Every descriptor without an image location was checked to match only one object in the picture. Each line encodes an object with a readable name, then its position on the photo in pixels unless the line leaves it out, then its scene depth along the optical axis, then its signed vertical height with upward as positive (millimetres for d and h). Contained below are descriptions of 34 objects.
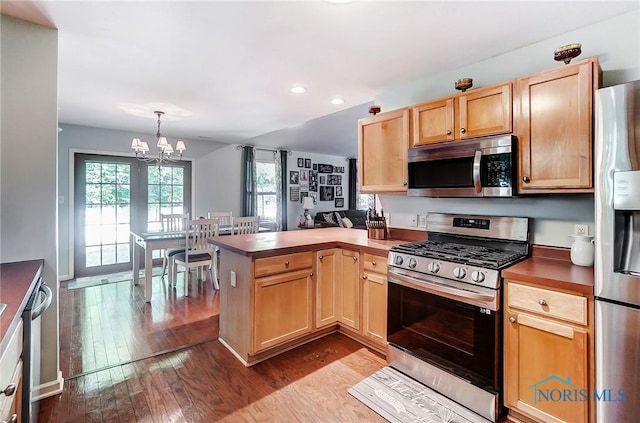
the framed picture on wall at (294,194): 7332 +404
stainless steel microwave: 1968 +291
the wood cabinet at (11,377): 941 -556
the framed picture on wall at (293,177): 7326 +808
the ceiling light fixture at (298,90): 2959 +1183
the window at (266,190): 6801 +461
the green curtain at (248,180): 6336 +634
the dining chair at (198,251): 3977 -526
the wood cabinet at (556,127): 1685 +478
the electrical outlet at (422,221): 2775 -99
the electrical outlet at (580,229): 1910 -124
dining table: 3717 -383
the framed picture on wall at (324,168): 7941 +1101
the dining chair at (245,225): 4336 -203
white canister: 1785 -239
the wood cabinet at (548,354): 1482 -736
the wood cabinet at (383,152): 2588 +520
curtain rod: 6327 +1354
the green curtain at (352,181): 8586 +818
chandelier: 3805 +829
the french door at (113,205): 4723 +109
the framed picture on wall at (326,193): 7984 +456
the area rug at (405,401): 1798 -1191
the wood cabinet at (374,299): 2396 -703
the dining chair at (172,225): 4405 -215
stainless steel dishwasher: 1263 -580
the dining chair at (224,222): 4506 -186
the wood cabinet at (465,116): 2025 +672
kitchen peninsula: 2322 -654
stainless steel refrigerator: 1345 -210
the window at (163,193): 5270 +332
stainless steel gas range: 1754 -613
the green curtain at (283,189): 6984 +498
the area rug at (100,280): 4344 -1010
